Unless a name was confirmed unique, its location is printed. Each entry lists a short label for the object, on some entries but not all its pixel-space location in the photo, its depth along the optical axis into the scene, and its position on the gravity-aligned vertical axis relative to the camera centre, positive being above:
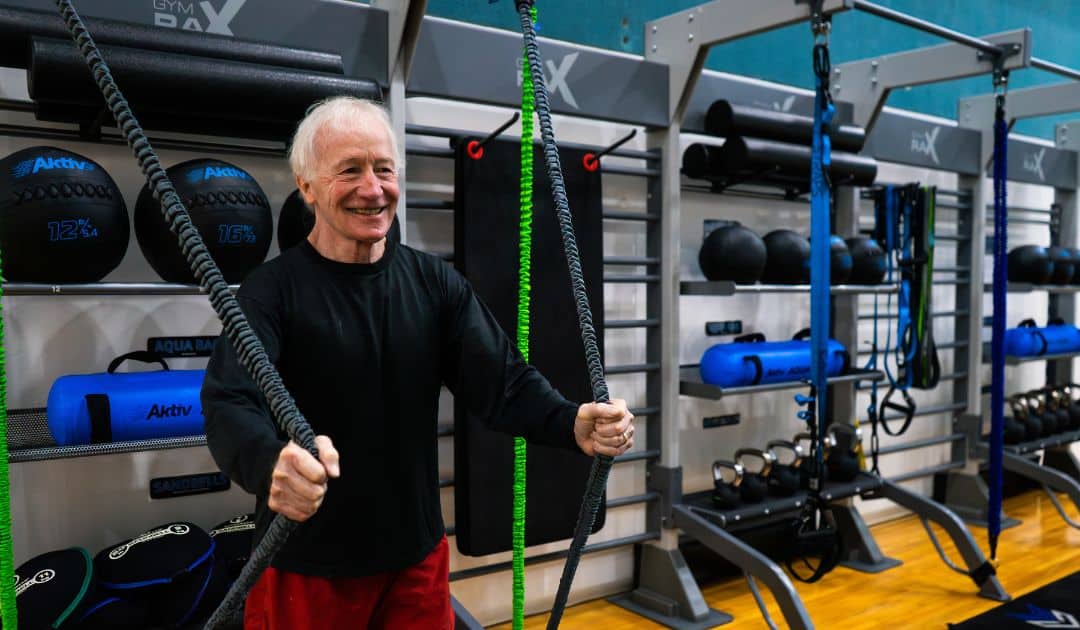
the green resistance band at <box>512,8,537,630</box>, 1.72 -0.10
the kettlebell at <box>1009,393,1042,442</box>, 4.89 -0.80
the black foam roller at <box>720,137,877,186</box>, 3.54 +0.52
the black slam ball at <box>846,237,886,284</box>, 3.94 +0.10
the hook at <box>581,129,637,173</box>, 3.21 +0.46
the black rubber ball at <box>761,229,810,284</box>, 3.69 +0.10
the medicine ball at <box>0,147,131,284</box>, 2.02 +0.18
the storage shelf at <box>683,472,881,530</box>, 3.38 -0.91
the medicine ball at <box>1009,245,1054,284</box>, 4.91 +0.09
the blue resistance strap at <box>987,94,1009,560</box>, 3.40 -0.13
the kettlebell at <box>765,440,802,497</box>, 3.65 -0.83
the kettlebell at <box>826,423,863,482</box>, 3.73 -0.77
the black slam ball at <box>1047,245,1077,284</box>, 5.01 +0.09
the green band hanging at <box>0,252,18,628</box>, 1.45 -0.45
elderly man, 1.50 -0.19
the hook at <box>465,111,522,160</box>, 2.92 +0.47
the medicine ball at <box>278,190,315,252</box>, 2.43 +0.19
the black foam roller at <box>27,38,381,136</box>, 2.11 +0.54
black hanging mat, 2.95 -0.09
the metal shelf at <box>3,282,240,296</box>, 2.11 +0.00
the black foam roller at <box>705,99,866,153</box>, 3.59 +0.68
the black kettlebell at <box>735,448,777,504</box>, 3.52 -0.82
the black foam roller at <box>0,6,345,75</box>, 2.14 +0.67
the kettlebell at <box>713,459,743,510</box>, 3.47 -0.84
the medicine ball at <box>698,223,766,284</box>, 3.52 +0.12
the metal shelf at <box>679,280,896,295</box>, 3.40 -0.02
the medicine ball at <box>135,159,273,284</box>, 2.22 +0.18
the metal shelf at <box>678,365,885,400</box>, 3.43 -0.43
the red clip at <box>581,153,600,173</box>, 3.21 +0.46
